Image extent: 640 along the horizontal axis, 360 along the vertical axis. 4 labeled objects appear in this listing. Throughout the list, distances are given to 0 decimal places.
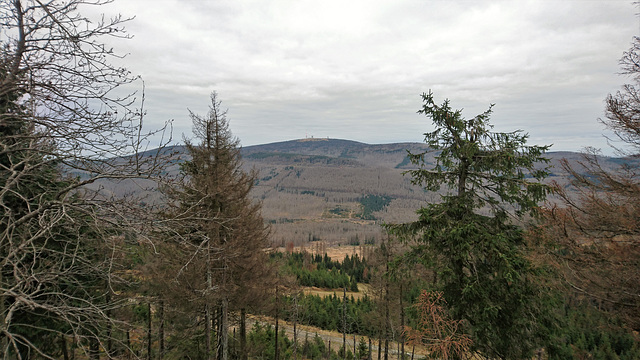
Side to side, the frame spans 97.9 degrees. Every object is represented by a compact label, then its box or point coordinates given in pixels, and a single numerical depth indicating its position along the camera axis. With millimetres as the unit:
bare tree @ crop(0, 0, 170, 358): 3107
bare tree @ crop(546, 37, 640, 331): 5824
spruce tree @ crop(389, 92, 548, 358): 6270
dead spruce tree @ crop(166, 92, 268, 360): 8602
